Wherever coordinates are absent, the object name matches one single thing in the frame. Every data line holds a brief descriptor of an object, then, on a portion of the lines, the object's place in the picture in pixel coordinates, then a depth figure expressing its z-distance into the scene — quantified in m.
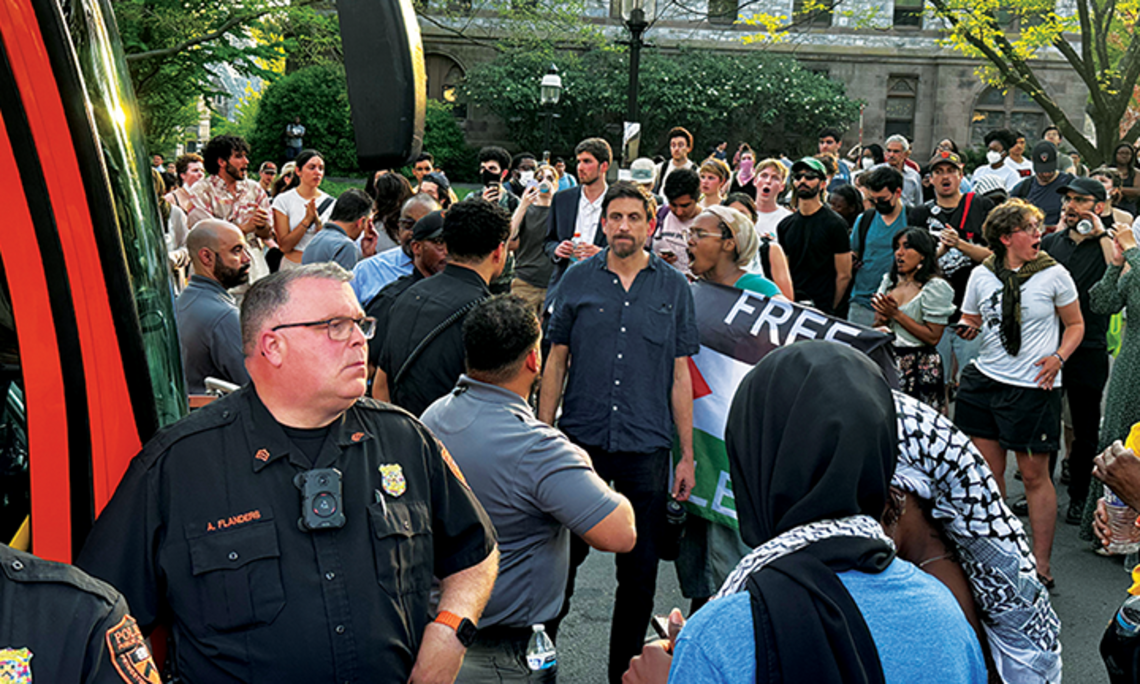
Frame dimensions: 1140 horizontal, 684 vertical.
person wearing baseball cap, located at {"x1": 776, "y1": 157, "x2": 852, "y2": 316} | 8.22
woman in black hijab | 1.79
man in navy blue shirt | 4.56
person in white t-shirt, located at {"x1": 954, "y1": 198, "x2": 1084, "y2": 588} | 5.75
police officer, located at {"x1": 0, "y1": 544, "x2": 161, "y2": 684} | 1.50
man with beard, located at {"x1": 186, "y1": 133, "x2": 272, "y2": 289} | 8.76
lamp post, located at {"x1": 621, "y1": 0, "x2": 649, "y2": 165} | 16.73
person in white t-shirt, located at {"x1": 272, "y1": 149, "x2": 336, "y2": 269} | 8.99
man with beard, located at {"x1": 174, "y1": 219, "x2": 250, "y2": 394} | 4.66
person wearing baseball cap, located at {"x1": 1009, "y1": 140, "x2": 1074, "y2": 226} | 10.28
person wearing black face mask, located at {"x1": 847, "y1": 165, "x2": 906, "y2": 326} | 8.63
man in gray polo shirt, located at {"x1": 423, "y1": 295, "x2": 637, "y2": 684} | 3.28
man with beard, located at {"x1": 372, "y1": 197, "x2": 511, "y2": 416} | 4.46
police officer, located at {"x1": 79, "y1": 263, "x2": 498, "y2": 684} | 2.32
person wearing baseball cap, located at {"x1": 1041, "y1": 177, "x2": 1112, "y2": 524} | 6.62
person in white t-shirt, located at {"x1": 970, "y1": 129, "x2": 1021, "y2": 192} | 13.77
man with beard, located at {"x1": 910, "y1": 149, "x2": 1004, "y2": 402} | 8.23
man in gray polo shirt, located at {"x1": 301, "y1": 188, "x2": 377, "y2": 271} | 7.18
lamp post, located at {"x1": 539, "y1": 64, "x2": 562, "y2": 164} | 21.36
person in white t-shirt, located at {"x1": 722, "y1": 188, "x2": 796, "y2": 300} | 6.24
